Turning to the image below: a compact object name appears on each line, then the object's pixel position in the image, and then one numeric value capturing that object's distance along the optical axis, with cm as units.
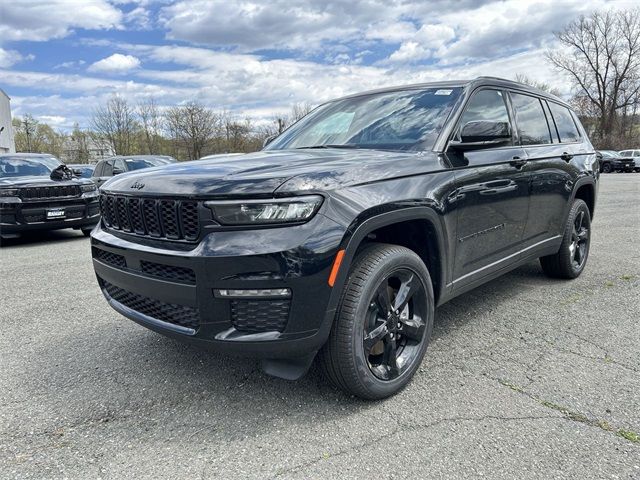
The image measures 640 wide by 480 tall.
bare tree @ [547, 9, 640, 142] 4923
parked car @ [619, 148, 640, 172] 3238
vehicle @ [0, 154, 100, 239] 768
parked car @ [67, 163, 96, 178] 1879
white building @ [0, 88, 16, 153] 4829
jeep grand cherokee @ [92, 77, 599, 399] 214
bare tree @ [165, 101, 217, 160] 4338
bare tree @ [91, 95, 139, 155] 4495
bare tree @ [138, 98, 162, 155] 4512
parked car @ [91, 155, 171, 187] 1204
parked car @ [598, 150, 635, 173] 3253
